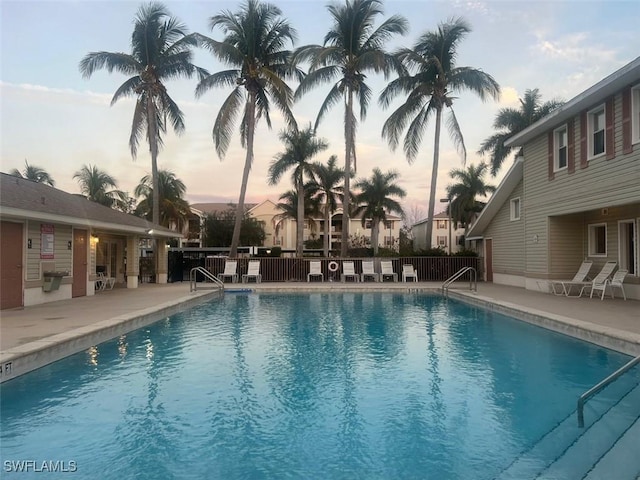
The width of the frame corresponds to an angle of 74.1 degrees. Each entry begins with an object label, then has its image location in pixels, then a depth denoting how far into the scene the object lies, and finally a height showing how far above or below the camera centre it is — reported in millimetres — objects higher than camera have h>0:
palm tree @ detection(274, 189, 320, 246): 36094 +4318
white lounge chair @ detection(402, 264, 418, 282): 20295 -952
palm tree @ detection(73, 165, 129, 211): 37344 +6224
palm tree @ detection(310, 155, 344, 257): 34938 +5622
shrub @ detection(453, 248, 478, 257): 21636 -45
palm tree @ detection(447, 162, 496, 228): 40406 +5975
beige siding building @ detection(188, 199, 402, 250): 59903 +3558
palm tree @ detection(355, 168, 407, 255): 40875 +5816
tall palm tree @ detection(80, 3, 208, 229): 22125 +10017
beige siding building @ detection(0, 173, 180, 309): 10297 +407
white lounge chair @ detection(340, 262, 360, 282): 20594 -921
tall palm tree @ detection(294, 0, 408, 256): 21812 +10277
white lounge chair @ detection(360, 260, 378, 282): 20812 -880
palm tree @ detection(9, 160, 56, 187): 37094 +7080
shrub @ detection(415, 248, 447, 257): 21641 +7
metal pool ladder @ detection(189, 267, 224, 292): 16450 -1374
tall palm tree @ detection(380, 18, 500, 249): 22328 +8887
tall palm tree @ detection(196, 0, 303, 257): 21141 +9601
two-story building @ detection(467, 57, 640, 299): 10578 +1981
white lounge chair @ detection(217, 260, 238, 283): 20047 -895
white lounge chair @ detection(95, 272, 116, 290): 16266 -1130
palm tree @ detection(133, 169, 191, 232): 37588 +5031
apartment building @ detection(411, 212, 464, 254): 56906 +2955
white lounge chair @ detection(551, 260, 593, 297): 13030 -889
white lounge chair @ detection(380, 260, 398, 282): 20578 -827
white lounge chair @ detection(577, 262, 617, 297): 12219 -607
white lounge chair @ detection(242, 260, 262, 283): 20219 -908
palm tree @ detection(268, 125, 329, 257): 29855 +7084
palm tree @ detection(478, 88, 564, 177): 28625 +9272
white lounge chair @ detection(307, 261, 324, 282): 20686 -830
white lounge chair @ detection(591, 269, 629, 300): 11703 -812
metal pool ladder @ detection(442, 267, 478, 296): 15720 -1371
